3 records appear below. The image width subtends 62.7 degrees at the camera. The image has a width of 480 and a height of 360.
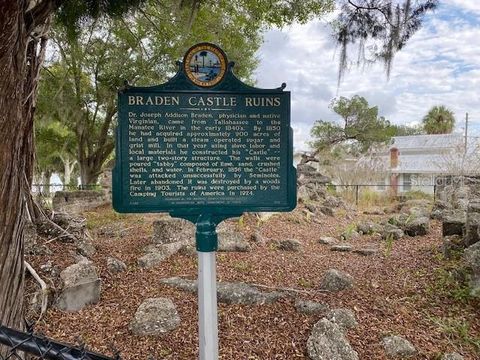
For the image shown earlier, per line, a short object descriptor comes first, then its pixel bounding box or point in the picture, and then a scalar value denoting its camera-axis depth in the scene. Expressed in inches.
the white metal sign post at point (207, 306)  101.9
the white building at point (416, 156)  936.3
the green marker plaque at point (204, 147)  106.0
